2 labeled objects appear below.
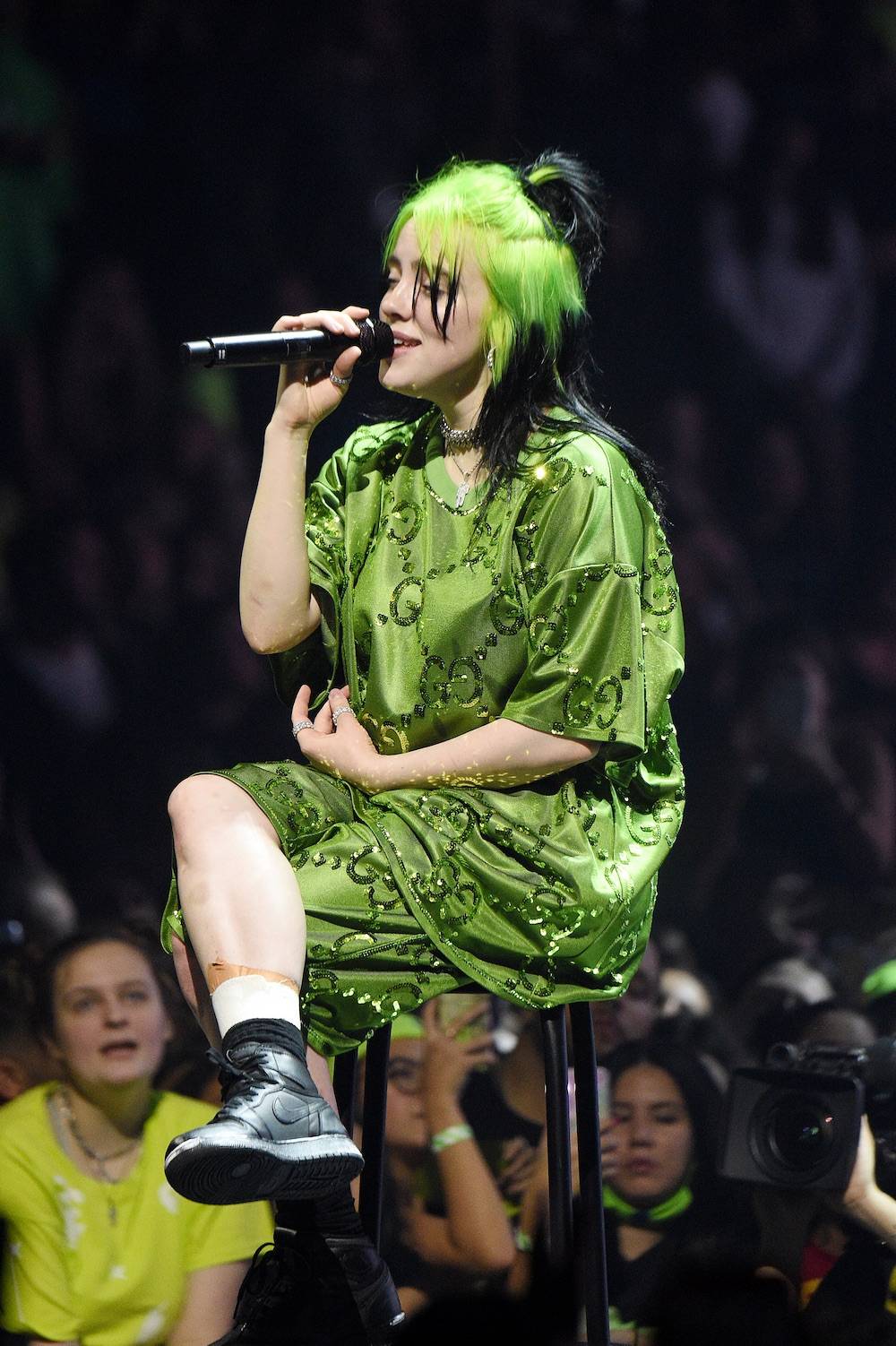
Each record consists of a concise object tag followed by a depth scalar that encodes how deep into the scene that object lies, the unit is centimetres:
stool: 1169
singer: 1160
